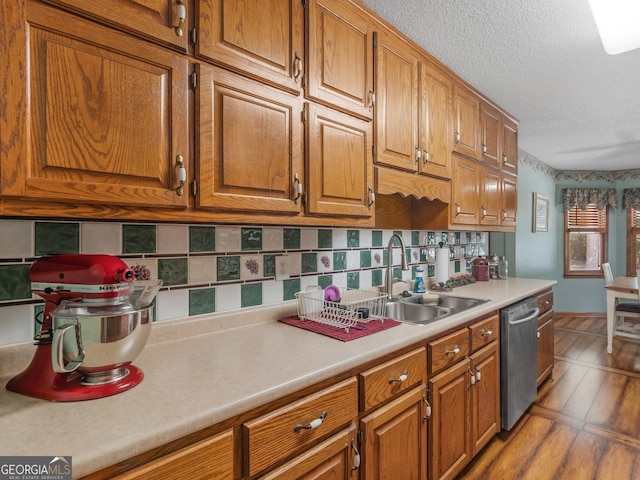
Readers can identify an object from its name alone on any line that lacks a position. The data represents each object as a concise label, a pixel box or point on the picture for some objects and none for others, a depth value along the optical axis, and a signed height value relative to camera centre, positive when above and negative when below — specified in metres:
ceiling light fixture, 1.48 +0.94
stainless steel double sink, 2.01 -0.41
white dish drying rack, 1.55 -0.35
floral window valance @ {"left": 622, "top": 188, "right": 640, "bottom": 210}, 5.19 +0.52
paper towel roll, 2.61 -0.22
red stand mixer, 0.84 -0.21
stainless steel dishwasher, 2.15 -0.79
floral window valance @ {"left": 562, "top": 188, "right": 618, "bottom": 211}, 5.32 +0.55
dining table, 3.73 -0.64
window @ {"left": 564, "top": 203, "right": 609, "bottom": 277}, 5.46 -0.07
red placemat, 1.39 -0.38
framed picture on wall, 4.75 +0.29
